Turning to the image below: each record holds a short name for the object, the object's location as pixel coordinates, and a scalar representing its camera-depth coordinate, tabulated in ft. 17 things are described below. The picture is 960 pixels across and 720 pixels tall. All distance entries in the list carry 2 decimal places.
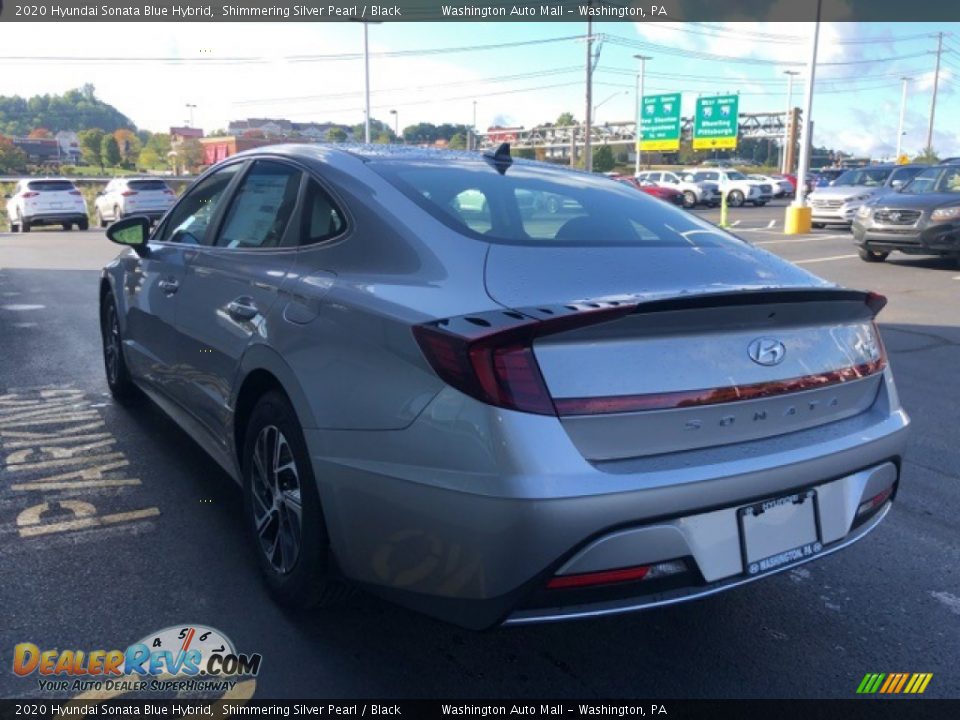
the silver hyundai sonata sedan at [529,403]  6.86
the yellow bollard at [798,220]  71.97
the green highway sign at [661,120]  164.66
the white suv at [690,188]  128.16
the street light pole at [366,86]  107.86
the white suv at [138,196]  85.05
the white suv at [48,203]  82.23
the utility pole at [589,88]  126.00
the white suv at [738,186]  128.36
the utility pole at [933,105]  233.14
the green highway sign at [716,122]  164.66
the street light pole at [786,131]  217.97
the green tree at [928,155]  253.24
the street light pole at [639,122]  171.11
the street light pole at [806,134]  68.54
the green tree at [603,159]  196.06
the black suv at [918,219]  42.06
